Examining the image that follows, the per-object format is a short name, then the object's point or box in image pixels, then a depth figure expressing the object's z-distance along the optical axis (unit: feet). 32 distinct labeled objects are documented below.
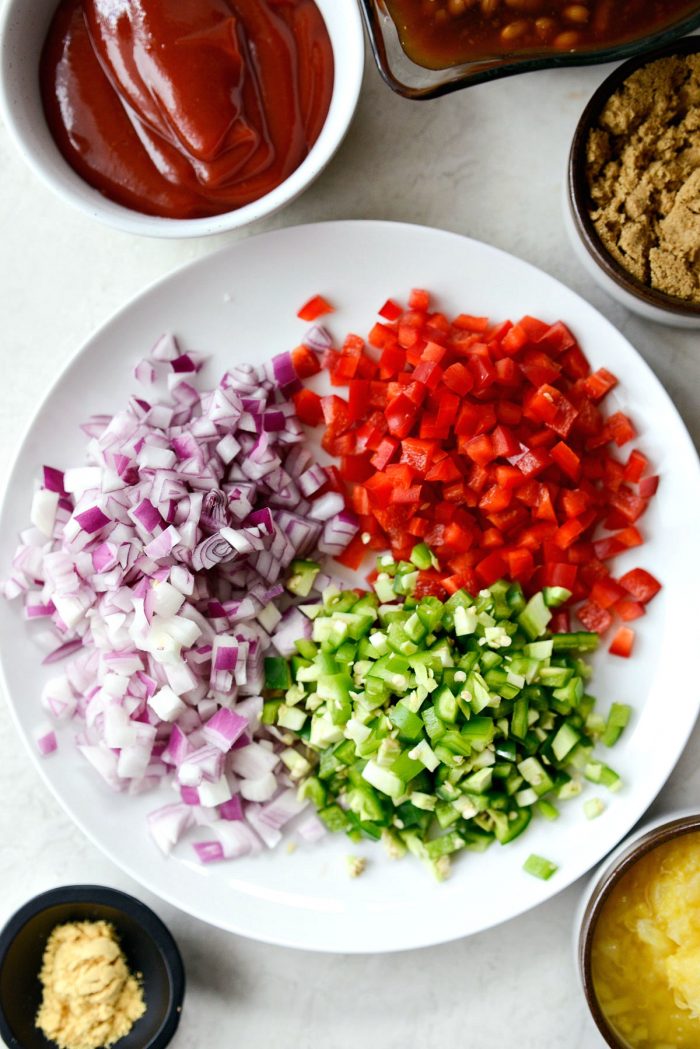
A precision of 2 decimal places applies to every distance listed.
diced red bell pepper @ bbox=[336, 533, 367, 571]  1.96
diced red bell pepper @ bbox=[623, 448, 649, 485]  1.92
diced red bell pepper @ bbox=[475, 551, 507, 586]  1.92
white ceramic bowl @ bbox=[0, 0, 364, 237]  1.77
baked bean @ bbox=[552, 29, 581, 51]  1.74
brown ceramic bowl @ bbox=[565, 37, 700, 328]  1.84
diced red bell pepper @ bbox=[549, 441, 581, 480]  1.89
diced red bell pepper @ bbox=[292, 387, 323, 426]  1.95
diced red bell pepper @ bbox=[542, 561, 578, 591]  1.92
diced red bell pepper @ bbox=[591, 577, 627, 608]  1.92
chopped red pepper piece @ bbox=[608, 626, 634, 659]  1.93
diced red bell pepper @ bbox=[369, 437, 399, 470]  1.91
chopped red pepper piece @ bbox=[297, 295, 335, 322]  1.94
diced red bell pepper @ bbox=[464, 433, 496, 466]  1.89
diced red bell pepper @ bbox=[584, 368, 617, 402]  1.92
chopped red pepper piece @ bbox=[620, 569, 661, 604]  1.92
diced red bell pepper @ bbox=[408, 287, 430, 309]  1.92
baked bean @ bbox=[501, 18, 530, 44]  1.74
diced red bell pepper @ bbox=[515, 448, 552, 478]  1.89
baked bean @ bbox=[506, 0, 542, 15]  1.74
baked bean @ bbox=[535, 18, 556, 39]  1.74
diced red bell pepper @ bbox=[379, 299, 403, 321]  1.93
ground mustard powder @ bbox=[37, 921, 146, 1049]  1.95
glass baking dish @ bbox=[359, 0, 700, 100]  1.72
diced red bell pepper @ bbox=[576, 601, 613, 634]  1.93
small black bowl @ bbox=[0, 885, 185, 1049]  1.93
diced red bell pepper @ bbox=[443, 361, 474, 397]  1.88
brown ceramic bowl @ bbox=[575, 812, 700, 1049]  1.86
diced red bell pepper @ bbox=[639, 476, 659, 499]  1.92
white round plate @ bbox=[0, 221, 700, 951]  1.92
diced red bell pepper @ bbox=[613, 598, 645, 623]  1.93
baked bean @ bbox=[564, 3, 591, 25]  1.73
